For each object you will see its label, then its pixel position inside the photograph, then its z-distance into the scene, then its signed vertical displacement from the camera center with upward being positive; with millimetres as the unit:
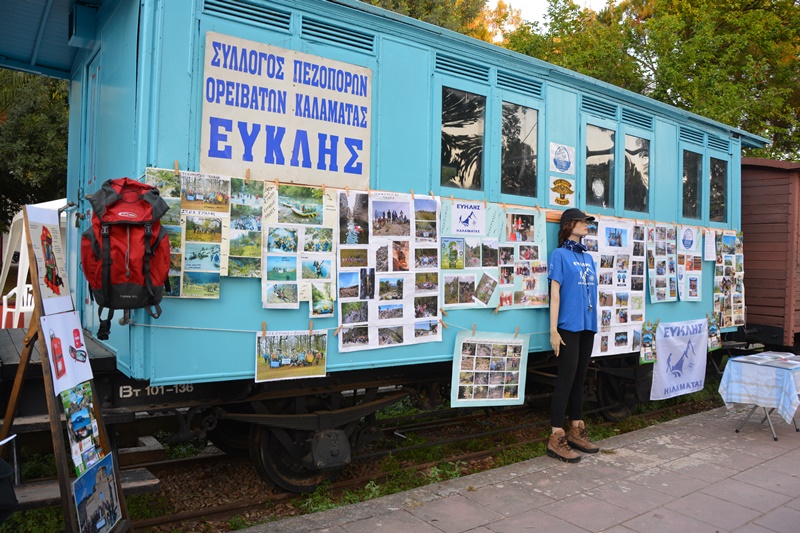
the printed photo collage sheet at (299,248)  4008 +137
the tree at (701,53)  11953 +4623
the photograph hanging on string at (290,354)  4012 -582
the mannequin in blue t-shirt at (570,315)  5551 -382
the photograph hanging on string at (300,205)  4066 +430
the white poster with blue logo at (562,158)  5852 +1121
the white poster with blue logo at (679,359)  7039 -994
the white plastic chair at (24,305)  7347 -535
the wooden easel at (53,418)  3107 -829
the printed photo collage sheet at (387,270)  4363 +4
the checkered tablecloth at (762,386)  6117 -1148
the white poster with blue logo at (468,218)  5000 +448
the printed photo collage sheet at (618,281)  6258 -73
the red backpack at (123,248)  3277 +96
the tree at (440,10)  16661 +7603
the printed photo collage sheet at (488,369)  5117 -841
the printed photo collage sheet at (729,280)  7879 -49
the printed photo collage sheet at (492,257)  4973 +134
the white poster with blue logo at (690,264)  7281 +140
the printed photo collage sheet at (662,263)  6840 +144
